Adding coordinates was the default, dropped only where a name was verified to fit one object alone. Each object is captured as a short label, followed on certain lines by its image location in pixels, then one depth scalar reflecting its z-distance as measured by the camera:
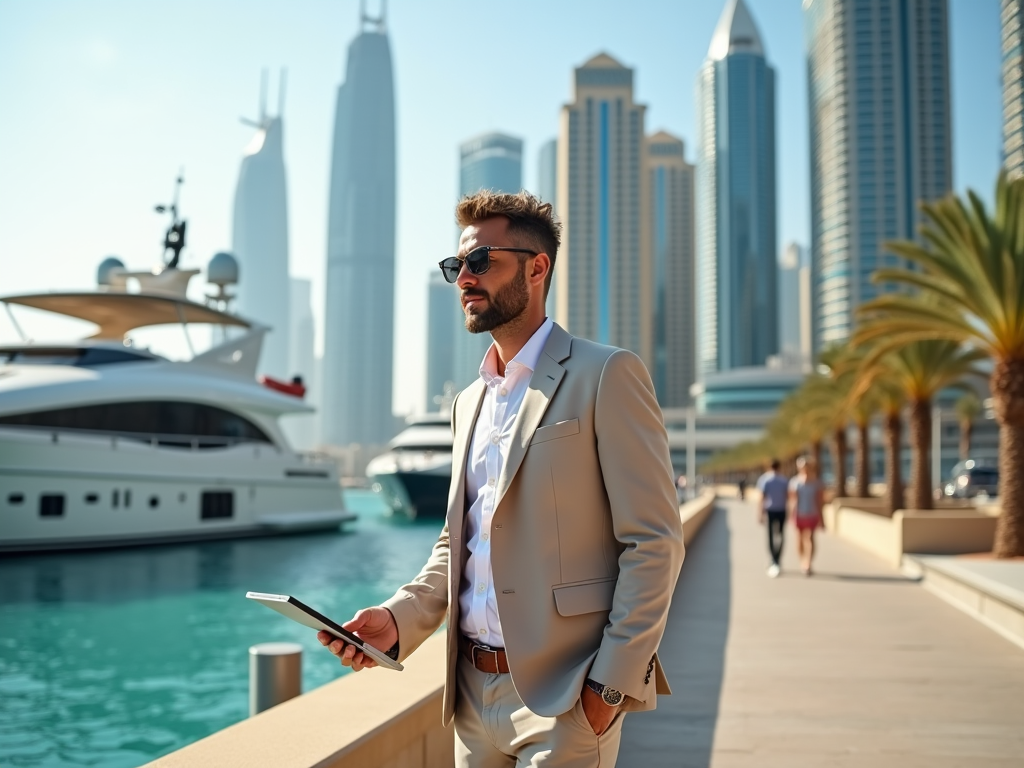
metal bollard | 4.46
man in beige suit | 1.98
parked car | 36.69
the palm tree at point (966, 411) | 61.12
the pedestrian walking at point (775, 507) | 12.66
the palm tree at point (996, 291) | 12.48
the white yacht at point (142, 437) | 21.02
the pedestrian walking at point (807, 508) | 12.38
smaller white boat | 42.19
